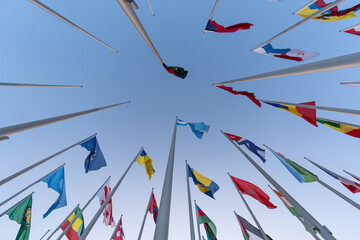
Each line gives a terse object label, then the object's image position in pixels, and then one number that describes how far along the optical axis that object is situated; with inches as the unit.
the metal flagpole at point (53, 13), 216.4
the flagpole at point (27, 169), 238.7
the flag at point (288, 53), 323.9
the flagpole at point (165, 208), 114.6
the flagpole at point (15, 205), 323.0
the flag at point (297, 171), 323.6
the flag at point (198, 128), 363.9
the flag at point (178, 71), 365.0
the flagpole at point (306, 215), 198.0
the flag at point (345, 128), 305.0
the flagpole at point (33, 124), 161.0
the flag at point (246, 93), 328.8
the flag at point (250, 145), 370.8
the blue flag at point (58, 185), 342.0
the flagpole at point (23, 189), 314.7
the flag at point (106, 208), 389.3
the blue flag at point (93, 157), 370.6
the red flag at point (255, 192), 352.2
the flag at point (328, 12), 306.9
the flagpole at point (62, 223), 369.6
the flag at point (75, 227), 363.5
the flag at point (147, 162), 410.9
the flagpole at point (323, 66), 136.7
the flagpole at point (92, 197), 367.1
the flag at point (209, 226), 384.9
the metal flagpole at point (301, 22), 248.0
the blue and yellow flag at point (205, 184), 368.5
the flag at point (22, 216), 318.7
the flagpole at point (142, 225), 376.1
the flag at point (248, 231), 320.3
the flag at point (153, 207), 407.2
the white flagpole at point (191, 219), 299.3
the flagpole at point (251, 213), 299.6
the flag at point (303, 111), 277.1
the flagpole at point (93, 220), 232.1
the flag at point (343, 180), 319.5
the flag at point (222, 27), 348.5
